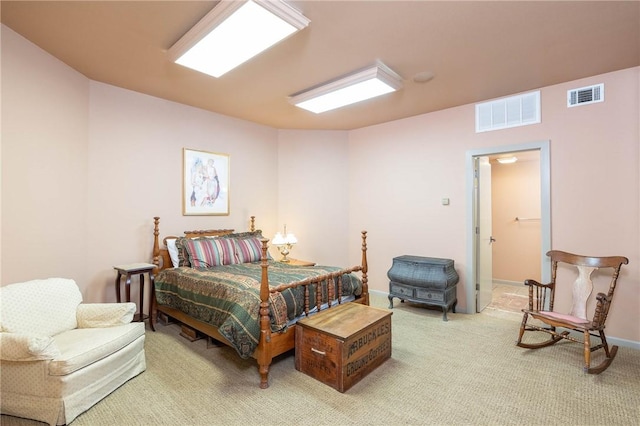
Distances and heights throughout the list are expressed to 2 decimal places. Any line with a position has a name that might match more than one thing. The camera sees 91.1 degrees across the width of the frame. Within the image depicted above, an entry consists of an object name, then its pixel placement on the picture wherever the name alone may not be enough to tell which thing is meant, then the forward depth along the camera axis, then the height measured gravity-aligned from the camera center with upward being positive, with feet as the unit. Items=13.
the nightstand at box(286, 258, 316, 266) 15.28 -2.35
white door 14.28 -0.85
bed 8.25 -2.35
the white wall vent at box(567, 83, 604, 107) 10.96 +4.28
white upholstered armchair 6.63 -3.04
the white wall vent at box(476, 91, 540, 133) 12.31 +4.22
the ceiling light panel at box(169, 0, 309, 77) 7.00 +4.57
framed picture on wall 14.35 +1.54
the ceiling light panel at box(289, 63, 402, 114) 10.34 +4.57
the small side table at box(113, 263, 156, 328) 11.10 -2.11
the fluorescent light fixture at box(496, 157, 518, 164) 18.37 +3.28
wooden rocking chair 8.96 -2.99
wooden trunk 7.91 -3.49
